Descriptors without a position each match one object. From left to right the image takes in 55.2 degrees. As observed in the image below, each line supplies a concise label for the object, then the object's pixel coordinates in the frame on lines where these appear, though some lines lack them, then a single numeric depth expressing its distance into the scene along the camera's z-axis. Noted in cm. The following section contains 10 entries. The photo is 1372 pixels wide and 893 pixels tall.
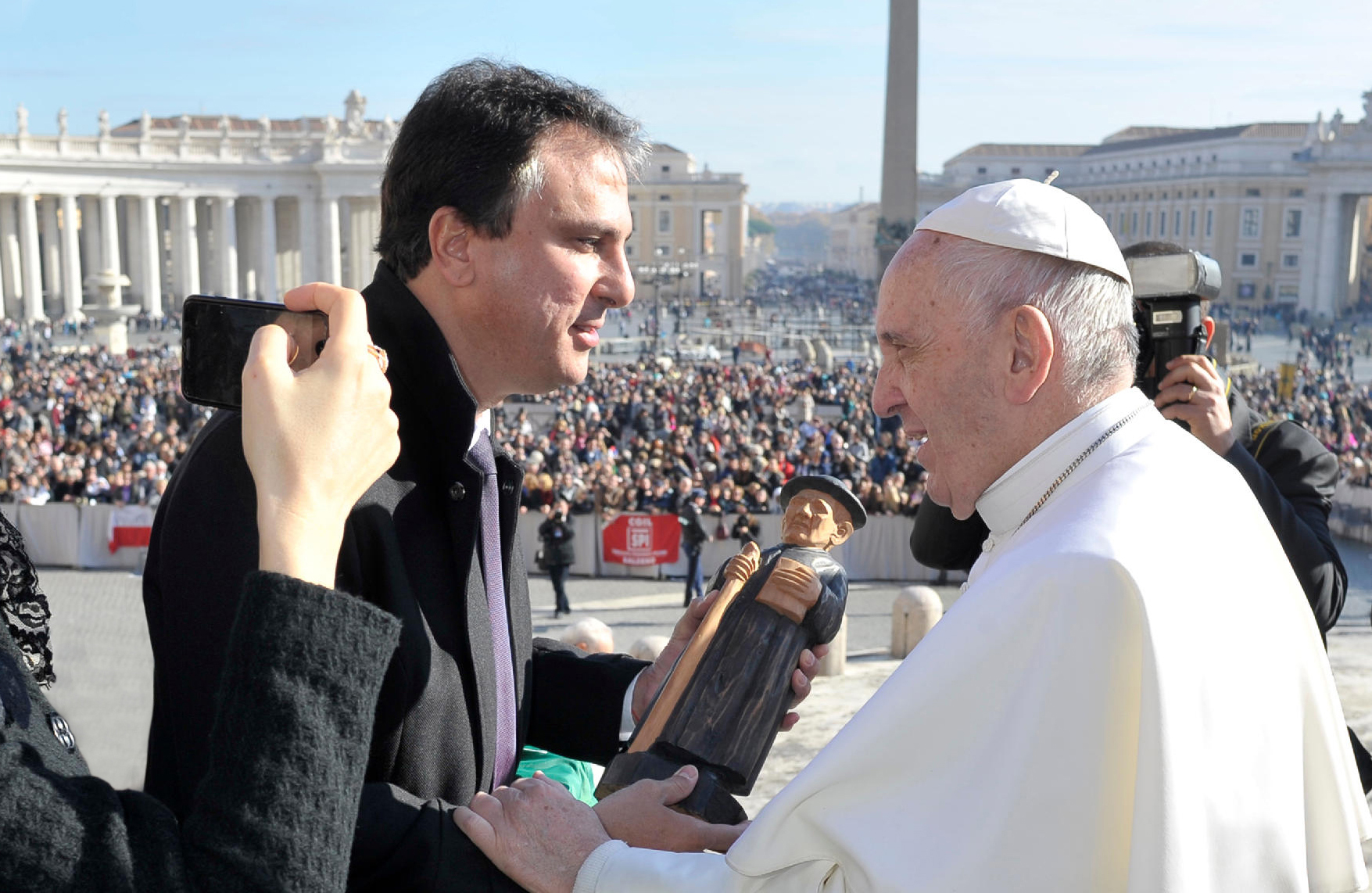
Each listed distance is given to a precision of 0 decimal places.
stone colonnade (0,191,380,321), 5531
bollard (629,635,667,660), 643
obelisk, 3177
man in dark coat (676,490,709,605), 1189
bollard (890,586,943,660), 788
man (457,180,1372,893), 147
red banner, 1351
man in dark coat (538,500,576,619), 1171
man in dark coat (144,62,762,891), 165
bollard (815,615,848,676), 714
